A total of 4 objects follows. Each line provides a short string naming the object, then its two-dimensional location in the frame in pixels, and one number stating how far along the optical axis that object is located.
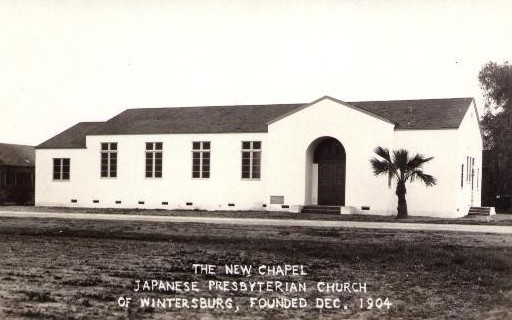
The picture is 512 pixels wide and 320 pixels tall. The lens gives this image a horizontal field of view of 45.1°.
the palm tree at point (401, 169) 24.97
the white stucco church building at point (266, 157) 28.08
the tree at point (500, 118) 35.91
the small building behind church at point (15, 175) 41.34
